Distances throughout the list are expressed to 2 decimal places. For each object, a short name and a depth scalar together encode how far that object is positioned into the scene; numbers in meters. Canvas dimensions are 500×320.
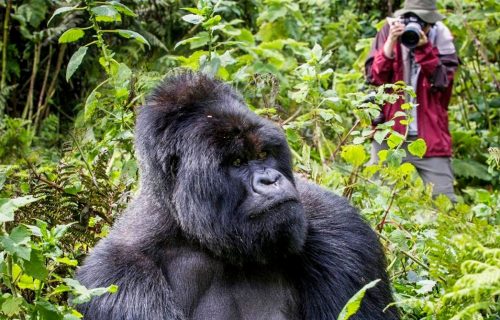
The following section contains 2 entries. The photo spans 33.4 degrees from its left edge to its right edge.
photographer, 5.75
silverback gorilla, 2.76
